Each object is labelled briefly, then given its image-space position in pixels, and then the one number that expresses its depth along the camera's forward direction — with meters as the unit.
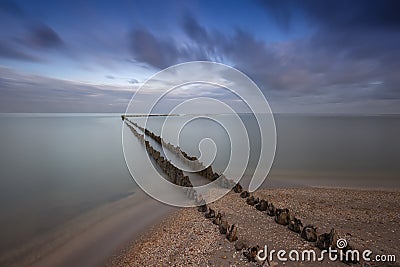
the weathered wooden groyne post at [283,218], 4.95
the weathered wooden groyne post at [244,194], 6.96
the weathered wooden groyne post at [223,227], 4.73
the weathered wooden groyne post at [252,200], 6.31
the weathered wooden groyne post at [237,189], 7.50
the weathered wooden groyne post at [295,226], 4.59
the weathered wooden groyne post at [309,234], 4.25
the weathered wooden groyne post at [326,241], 3.97
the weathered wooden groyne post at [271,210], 5.49
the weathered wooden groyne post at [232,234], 4.45
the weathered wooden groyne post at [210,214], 5.60
